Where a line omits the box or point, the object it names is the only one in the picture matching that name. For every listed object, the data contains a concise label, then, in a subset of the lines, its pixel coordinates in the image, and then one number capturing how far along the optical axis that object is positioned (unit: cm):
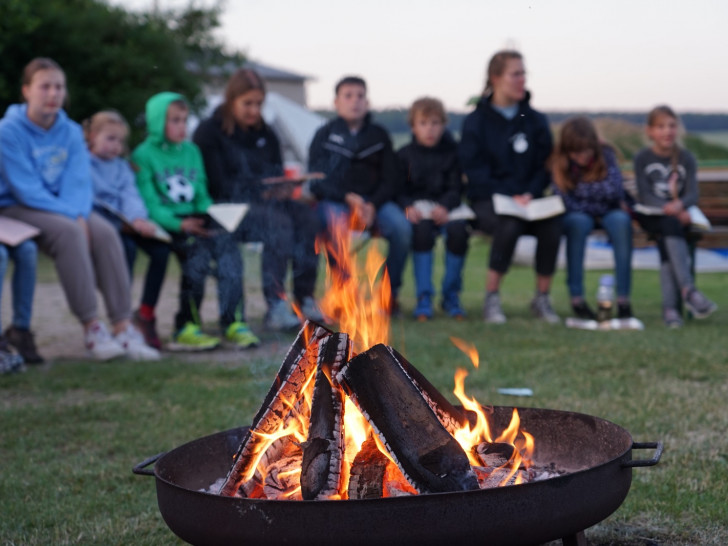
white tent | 2338
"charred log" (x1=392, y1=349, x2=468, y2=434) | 253
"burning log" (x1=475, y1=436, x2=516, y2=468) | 255
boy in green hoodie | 665
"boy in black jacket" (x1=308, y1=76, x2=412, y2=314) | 746
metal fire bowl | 199
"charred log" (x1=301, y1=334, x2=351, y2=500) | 232
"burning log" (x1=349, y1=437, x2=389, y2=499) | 229
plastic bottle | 720
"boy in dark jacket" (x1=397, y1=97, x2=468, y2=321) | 770
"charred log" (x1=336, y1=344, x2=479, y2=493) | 224
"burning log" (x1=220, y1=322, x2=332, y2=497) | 249
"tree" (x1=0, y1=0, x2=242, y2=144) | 1585
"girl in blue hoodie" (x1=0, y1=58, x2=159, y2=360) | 586
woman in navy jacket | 732
